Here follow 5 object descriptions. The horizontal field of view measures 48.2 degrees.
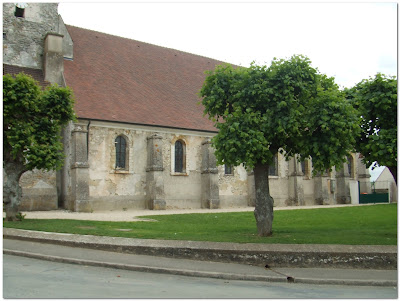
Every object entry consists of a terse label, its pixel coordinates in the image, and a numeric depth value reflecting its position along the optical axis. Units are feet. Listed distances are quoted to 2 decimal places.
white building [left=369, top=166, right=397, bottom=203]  130.41
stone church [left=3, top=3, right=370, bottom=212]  88.38
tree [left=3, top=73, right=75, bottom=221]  56.49
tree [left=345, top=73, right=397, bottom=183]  42.76
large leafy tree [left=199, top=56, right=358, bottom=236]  41.70
